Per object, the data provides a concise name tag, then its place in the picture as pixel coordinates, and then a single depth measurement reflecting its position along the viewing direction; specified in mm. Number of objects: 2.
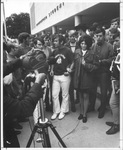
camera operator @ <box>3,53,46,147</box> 1415
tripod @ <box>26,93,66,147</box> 1787
